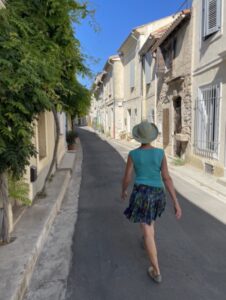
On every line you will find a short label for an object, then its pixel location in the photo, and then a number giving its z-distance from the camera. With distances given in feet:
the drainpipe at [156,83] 45.04
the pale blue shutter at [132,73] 61.87
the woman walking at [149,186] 9.27
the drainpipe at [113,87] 78.77
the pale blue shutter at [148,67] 49.14
